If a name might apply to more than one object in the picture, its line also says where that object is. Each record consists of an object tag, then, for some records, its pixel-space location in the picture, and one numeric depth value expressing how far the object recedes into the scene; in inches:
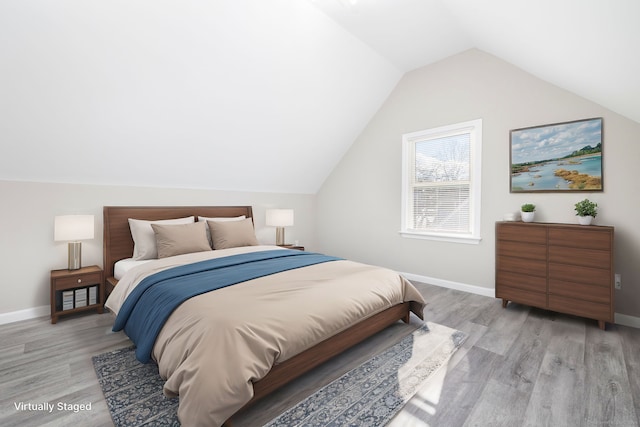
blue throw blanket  74.6
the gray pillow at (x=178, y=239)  125.5
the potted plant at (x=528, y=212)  122.8
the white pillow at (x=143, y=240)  128.4
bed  55.8
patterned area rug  62.2
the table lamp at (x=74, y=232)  110.9
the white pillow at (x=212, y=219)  147.7
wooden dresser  102.7
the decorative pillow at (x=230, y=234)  144.3
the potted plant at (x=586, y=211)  109.7
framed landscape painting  114.2
